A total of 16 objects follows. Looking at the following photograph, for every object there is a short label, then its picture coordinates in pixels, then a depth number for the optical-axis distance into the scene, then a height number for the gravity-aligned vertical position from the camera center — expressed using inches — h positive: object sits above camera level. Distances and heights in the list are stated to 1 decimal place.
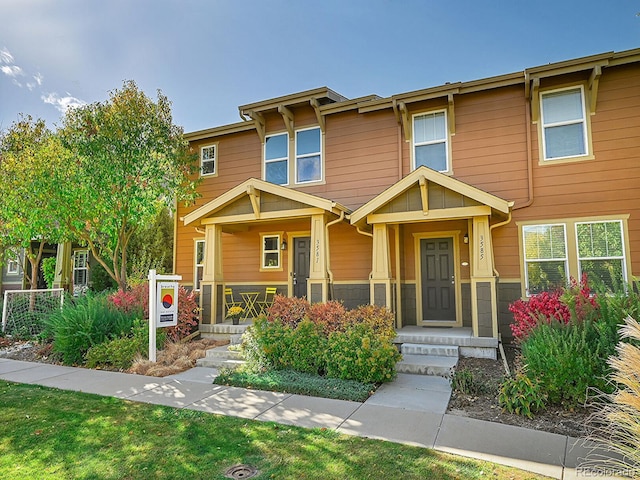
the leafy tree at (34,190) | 388.2 +80.7
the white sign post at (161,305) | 292.4 -25.7
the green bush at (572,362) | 183.0 -45.3
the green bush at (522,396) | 181.2 -59.7
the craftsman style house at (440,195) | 317.7 +62.1
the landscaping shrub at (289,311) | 291.3 -30.6
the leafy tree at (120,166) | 391.9 +106.1
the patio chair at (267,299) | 430.4 -32.0
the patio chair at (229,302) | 439.2 -35.1
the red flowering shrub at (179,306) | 343.9 -30.9
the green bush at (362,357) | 232.4 -52.5
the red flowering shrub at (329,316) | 273.5 -32.9
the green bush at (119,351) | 288.4 -58.8
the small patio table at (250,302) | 432.8 -35.0
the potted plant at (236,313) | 376.4 -40.9
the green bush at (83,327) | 305.0 -43.8
